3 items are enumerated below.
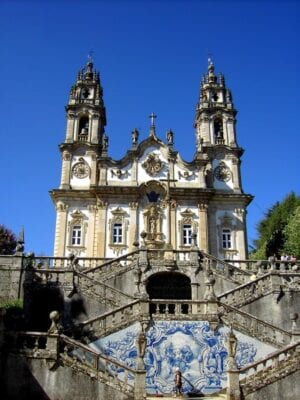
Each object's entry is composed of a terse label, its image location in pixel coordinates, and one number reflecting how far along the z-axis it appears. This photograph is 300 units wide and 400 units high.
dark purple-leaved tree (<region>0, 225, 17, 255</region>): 36.94
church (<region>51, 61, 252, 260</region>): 30.42
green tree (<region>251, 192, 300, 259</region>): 36.19
